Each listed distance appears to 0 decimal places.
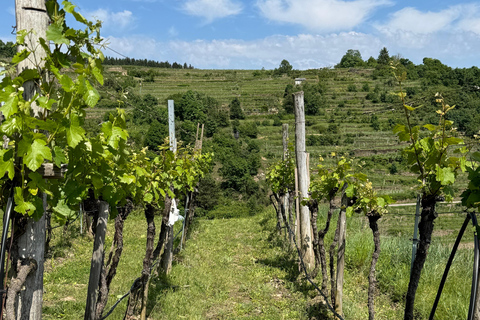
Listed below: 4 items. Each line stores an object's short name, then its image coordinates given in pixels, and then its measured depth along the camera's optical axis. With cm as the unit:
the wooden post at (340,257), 393
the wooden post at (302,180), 554
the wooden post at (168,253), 571
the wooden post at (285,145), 939
